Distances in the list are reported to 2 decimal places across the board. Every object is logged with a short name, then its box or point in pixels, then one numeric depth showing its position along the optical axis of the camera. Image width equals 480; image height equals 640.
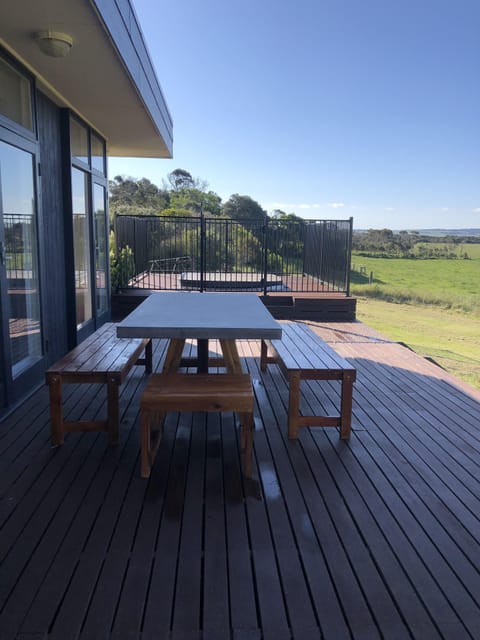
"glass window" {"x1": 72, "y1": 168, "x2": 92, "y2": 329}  4.79
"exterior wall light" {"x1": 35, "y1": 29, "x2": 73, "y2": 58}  2.66
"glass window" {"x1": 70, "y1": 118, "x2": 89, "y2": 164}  4.57
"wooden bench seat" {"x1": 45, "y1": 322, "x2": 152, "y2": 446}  2.57
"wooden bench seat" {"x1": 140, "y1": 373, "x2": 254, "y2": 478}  2.25
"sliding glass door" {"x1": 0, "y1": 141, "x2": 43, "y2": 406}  3.05
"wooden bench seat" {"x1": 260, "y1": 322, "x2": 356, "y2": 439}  2.77
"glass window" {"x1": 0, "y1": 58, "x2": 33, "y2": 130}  3.05
